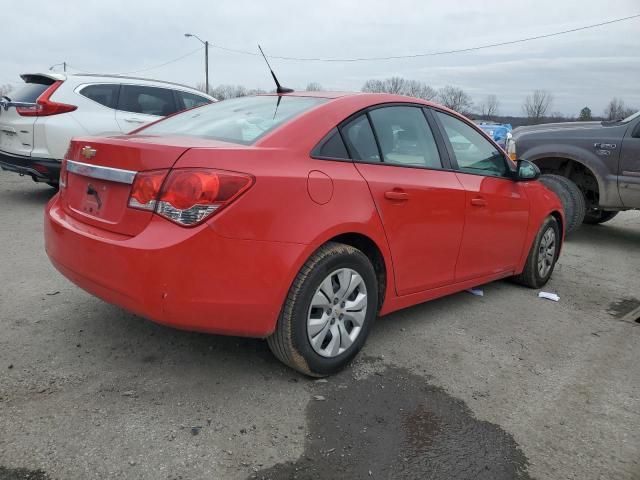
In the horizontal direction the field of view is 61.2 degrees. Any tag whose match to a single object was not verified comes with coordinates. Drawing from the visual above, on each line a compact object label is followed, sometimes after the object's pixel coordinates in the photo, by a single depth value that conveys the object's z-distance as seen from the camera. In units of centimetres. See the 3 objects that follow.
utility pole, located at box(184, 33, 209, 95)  4209
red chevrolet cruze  238
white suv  667
